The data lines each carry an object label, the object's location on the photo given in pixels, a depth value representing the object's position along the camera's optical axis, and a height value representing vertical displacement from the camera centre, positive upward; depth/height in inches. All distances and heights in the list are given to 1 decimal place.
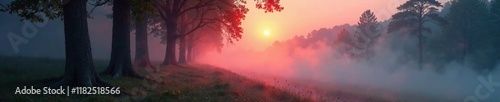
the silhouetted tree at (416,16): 1856.5 +196.7
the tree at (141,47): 954.7 +20.5
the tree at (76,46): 442.0 +9.9
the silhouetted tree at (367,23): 2426.2 +208.3
